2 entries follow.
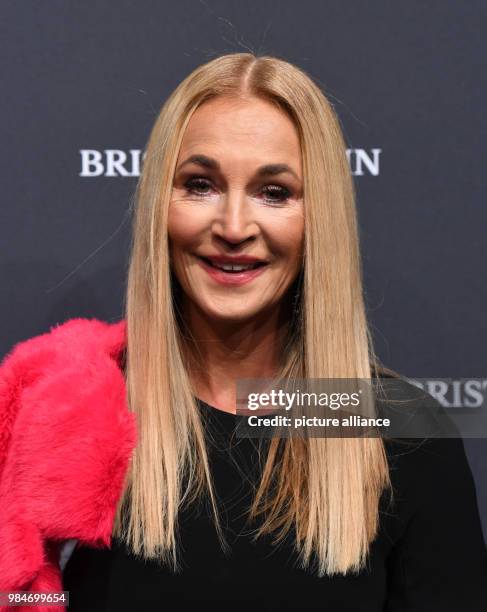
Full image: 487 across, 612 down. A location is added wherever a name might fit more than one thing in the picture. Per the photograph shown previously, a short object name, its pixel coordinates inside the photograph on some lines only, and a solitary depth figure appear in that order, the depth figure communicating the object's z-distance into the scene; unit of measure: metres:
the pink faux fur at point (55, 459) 1.32
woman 1.34
